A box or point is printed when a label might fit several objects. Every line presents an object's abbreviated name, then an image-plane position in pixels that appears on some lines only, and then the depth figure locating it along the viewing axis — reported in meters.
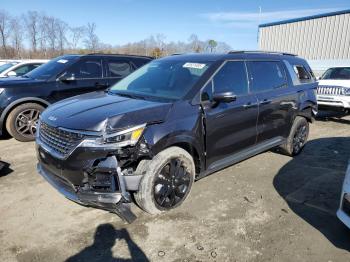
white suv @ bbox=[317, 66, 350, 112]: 9.67
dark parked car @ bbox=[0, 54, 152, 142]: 6.51
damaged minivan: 3.21
